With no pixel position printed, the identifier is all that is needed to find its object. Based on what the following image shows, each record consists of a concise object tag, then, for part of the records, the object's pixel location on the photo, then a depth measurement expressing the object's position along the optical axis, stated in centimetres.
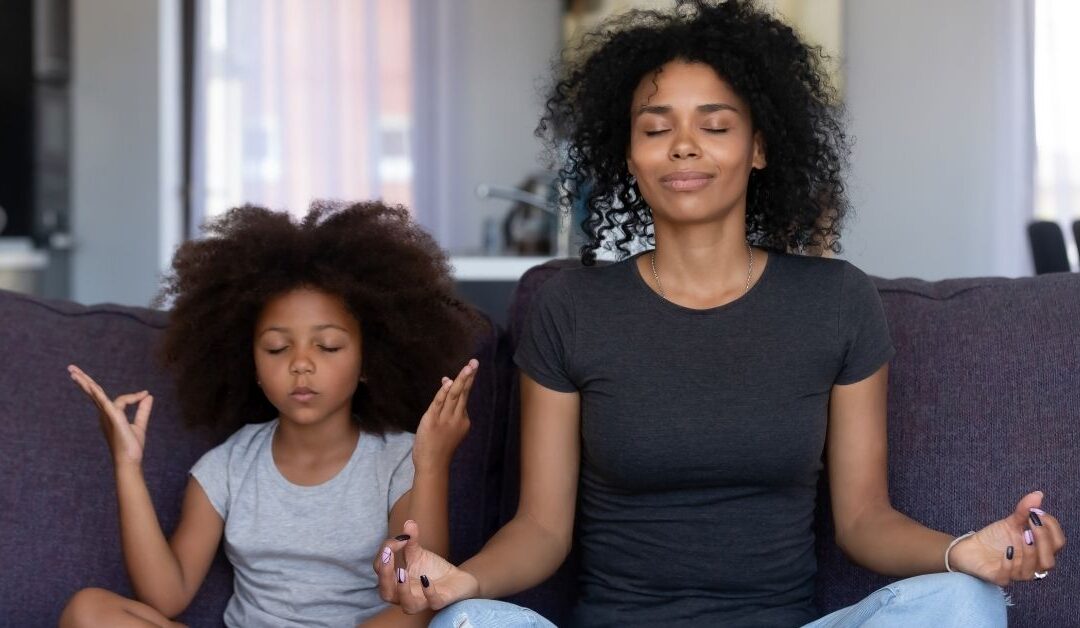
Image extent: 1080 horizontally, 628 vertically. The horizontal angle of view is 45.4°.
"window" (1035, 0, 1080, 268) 416
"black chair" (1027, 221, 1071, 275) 351
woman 164
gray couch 177
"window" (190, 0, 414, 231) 565
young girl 171
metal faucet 365
